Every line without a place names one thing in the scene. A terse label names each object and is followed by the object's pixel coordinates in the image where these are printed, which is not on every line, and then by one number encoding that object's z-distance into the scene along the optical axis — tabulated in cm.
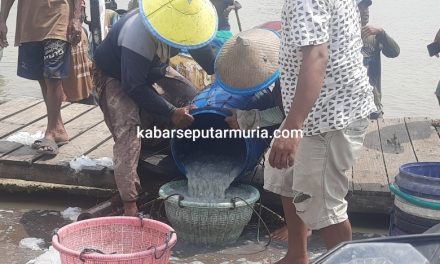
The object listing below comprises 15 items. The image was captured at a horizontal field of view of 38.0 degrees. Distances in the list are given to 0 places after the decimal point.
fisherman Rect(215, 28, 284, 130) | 423
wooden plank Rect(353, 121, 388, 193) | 452
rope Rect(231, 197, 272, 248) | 418
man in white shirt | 303
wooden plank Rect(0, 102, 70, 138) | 568
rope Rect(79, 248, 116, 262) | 303
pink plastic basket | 323
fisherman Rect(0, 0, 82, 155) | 498
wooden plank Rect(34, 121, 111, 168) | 495
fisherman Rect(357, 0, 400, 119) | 736
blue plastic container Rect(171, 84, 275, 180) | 442
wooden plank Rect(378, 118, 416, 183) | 493
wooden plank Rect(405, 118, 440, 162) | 516
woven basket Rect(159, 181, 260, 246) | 414
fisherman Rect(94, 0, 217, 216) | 416
